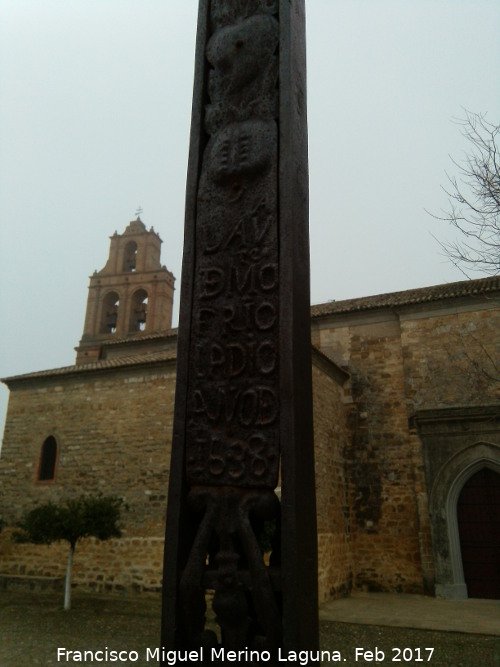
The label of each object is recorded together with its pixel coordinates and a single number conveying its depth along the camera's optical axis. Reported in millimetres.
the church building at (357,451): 11484
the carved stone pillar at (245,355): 2049
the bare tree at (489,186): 6098
